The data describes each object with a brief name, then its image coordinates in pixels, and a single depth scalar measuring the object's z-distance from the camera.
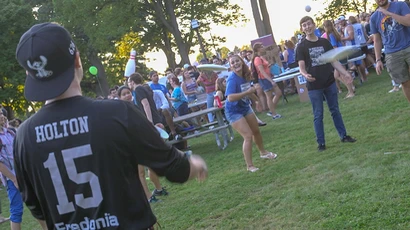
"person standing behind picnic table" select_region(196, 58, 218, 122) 14.85
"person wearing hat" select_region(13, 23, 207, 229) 2.38
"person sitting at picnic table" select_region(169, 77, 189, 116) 13.38
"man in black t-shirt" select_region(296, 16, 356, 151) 7.68
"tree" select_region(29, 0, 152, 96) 33.97
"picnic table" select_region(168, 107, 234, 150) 11.26
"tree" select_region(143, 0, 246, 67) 34.57
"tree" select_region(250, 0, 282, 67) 25.41
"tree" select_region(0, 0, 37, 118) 35.41
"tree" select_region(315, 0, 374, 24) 34.88
